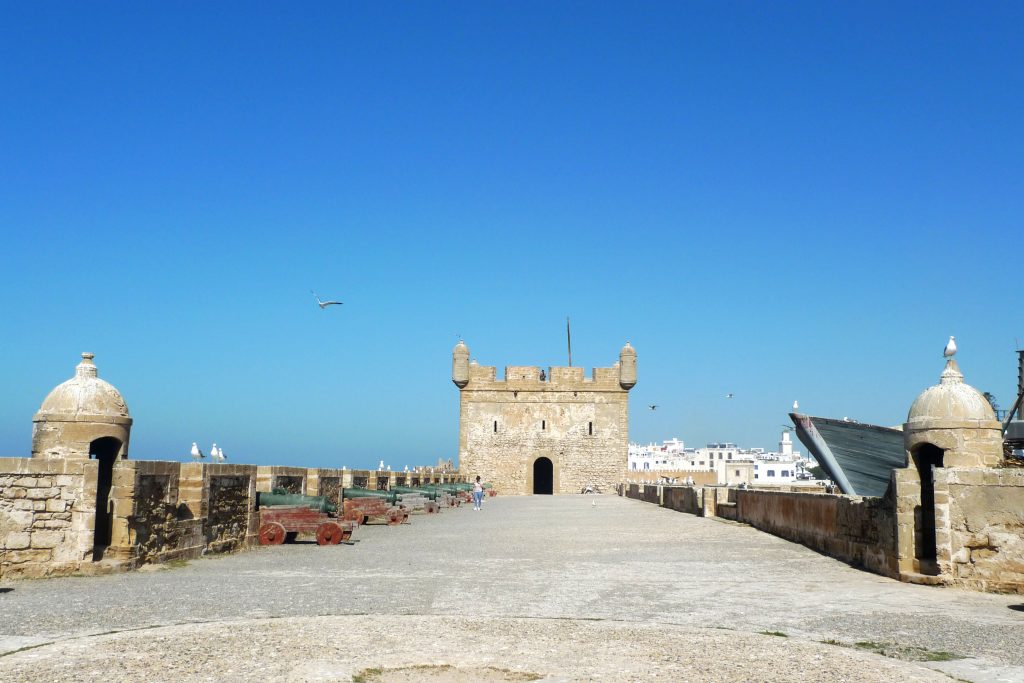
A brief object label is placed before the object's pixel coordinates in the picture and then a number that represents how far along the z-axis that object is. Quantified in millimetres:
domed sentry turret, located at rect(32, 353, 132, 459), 9273
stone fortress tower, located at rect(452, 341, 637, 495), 42000
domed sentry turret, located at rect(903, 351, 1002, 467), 8984
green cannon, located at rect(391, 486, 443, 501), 22116
